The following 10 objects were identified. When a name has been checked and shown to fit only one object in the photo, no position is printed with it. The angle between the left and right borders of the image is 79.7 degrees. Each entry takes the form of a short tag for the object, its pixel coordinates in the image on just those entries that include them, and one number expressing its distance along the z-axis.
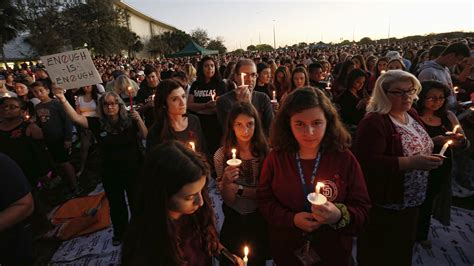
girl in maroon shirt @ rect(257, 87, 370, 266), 1.82
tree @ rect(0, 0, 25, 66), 36.38
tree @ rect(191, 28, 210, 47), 79.49
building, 52.95
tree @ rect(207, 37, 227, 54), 84.12
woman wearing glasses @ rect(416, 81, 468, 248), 2.92
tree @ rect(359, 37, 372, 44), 77.19
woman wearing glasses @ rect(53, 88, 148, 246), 3.46
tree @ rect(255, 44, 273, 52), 91.62
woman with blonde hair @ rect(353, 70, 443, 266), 2.30
